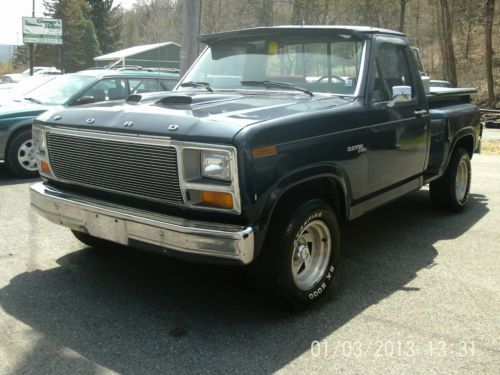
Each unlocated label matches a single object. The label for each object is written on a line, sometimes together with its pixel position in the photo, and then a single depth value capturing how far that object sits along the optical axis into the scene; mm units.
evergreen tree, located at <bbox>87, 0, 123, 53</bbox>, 62906
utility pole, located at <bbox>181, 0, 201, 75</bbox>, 8359
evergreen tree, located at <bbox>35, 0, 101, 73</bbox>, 56094
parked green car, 7805
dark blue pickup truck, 3145
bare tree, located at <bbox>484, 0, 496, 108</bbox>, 21594
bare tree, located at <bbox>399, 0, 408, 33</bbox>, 27359
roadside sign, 30984
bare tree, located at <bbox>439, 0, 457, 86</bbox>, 22469
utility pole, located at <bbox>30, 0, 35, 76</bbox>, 32497
